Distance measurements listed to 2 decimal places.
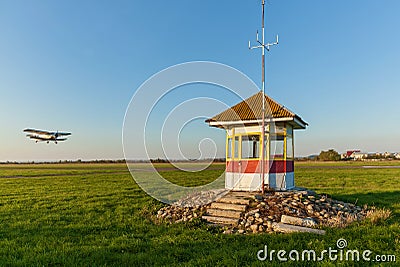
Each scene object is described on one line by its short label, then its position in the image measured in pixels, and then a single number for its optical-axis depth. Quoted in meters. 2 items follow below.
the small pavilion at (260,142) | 12.34
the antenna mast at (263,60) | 11.55
